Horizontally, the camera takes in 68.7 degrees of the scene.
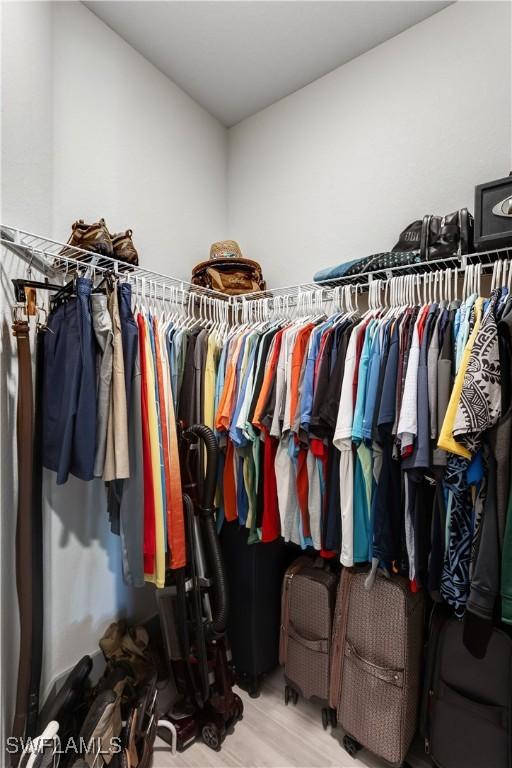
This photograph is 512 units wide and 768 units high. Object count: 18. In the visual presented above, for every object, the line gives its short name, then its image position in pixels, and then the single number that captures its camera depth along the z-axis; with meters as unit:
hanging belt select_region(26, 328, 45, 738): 1.35
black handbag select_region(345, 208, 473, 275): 1.49
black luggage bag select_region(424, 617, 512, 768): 1.24
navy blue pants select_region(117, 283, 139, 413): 1.34
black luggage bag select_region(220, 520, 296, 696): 1.79
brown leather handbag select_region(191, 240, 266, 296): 2.11
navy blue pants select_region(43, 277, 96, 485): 1.20
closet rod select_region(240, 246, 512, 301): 1.44
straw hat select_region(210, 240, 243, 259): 2.18
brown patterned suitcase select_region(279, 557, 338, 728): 1.63
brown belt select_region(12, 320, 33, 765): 1.29
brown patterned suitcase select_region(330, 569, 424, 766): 1.41
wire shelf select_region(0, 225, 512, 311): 1.34
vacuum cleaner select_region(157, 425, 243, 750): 1.47
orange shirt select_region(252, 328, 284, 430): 1.54
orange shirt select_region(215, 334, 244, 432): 1.64
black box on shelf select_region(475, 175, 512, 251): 1.33
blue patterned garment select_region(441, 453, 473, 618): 1.21
